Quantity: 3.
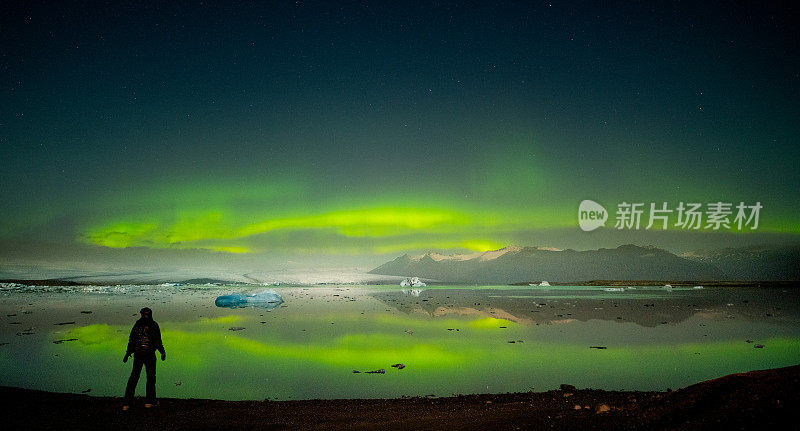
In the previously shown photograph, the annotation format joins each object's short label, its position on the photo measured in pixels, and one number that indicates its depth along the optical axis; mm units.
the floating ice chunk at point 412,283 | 142825
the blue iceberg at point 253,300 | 47906
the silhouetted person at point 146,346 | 11273
